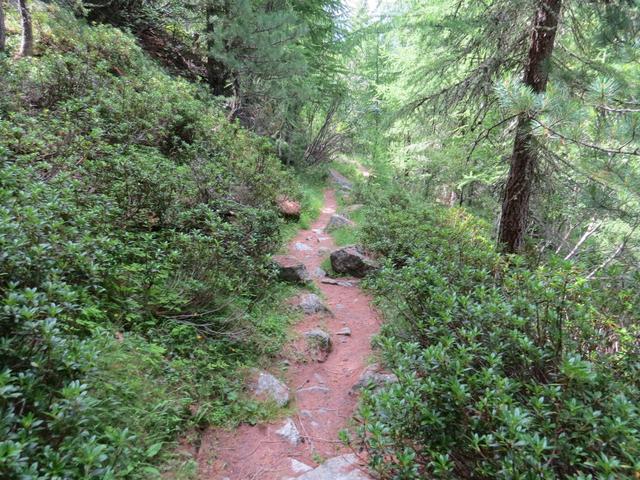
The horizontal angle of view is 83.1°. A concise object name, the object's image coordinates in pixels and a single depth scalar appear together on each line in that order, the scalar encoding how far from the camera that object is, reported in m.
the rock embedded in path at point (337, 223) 10.15
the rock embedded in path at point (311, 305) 5.75
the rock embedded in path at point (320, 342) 4.89
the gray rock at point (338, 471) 2.63
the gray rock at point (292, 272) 6.43
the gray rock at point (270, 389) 3.78
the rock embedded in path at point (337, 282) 7.17
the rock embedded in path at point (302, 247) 8.50
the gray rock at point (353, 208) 11.90
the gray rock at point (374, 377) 3.91
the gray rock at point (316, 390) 4.20
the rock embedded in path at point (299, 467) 3.07
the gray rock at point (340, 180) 16.63
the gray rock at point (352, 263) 7.46
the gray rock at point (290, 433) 3.43
